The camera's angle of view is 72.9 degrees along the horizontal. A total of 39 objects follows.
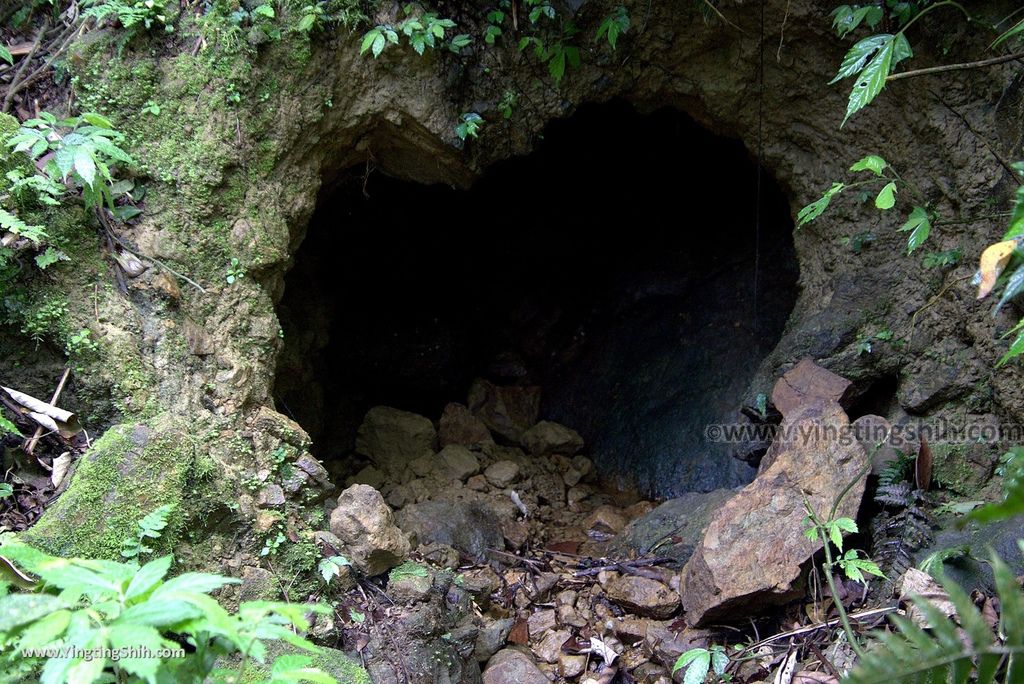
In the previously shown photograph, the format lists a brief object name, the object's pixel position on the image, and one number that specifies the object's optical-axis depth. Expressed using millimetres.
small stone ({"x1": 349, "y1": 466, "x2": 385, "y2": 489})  5039
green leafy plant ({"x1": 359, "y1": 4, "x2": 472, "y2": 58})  3385
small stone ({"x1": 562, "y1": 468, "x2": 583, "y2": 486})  5500
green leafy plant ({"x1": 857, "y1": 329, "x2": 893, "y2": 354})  3922
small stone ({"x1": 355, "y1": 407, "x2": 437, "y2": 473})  5326
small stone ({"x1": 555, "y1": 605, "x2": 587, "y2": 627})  3764
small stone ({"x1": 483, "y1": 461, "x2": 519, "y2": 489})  5199
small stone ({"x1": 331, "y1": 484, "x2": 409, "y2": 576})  3094
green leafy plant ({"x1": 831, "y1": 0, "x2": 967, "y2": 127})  2500
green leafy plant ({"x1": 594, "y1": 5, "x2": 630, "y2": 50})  3598
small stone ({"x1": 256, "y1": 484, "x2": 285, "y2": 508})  2977
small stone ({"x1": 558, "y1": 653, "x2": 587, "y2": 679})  3398
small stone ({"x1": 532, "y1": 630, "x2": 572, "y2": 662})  3521
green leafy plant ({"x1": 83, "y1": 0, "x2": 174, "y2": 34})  3176
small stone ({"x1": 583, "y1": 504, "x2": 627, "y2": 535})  4844
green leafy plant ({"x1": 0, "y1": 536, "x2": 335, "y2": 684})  1460
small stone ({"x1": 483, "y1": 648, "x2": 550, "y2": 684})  3172
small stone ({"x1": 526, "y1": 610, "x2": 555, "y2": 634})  3700
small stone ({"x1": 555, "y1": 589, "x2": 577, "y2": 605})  3934
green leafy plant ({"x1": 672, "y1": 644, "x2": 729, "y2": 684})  2930
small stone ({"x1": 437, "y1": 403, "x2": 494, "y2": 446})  5668
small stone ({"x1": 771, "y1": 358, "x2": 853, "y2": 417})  3924
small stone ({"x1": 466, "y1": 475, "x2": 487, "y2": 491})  5121
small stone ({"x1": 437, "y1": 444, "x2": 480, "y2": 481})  5160
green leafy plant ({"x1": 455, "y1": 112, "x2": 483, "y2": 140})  3900
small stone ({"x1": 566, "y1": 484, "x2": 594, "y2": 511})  5328
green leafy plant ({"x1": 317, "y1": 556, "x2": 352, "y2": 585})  2896
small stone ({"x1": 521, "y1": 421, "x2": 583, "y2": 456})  5762
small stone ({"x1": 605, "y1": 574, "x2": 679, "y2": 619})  3646
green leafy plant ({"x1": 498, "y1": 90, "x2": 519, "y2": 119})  4035
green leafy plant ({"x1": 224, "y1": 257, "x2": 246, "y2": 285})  3228
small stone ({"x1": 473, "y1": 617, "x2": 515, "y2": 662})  3314
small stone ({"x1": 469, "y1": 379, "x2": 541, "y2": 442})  5926
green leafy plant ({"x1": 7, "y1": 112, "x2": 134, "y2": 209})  2668
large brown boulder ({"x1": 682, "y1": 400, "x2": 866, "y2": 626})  3217
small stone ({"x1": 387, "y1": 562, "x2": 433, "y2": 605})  3096
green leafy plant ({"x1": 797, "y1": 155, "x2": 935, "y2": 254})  2697
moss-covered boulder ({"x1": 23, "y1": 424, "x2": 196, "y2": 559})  2404
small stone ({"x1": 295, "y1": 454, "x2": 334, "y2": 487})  3160
